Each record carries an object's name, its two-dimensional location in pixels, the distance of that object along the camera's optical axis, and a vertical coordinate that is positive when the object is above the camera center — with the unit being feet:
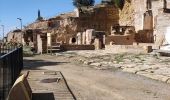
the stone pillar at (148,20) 72.03 +9.34
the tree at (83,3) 124.51 +27.82
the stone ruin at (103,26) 63.33 +8.96
